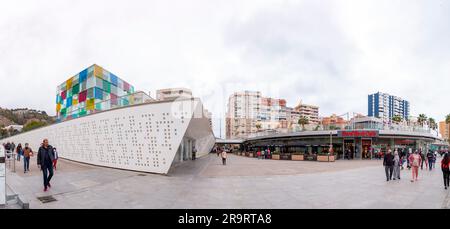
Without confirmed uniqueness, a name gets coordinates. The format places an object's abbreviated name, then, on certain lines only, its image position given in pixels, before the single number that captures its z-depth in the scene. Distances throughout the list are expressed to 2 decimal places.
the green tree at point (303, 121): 62.47
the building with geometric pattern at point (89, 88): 30.12
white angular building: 11.93
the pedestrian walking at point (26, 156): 12.02
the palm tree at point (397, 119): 59.58
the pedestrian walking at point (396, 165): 11.22
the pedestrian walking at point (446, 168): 9.02
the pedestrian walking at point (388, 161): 10.88
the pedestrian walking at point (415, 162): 10.46
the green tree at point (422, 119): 61.66
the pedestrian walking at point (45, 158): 7.73
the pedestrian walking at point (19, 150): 18.38
